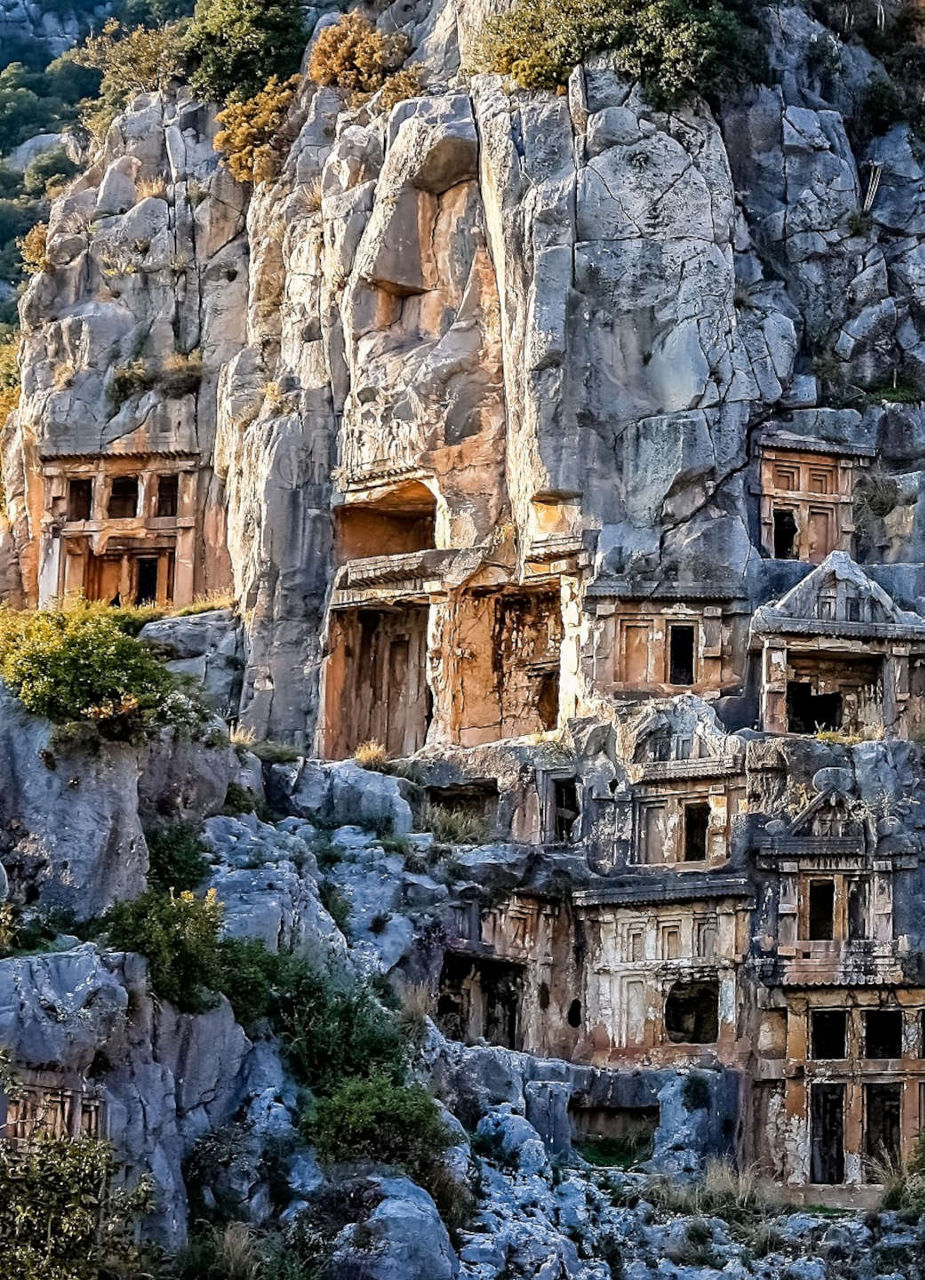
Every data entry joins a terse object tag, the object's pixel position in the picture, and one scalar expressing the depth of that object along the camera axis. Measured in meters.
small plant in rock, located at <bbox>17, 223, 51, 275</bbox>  70.44
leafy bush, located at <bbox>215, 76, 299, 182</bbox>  68.19
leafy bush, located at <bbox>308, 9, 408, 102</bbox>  66.75
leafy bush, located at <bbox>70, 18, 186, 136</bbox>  73.25
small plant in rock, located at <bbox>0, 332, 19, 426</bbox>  71.94
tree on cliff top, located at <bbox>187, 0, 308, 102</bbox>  70.38
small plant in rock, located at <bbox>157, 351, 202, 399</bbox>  67.75
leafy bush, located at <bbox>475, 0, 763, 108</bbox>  59.75
